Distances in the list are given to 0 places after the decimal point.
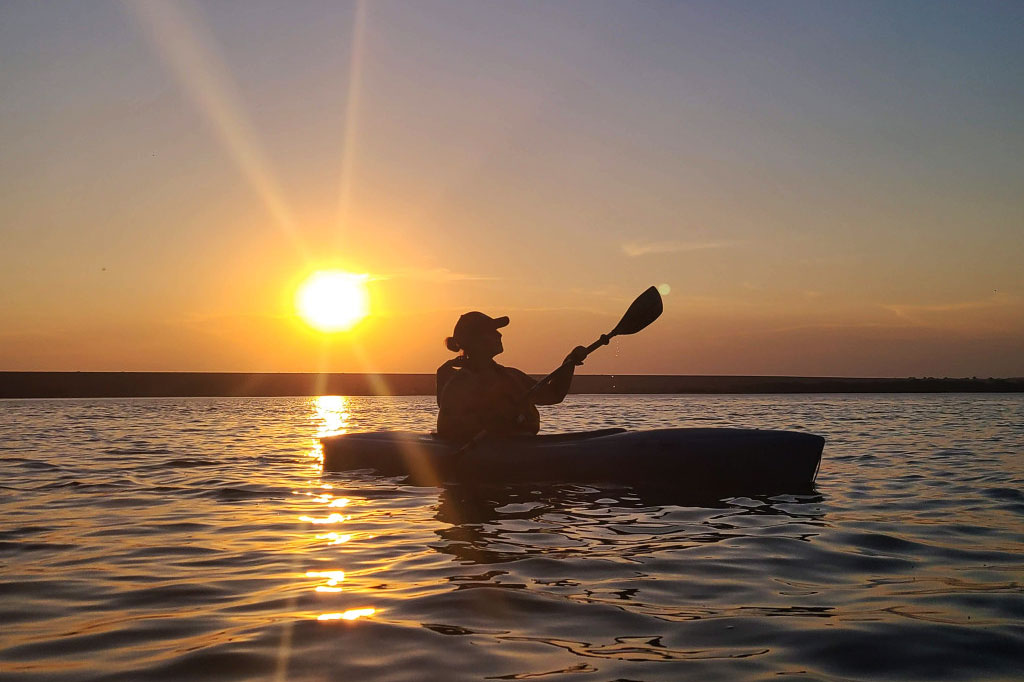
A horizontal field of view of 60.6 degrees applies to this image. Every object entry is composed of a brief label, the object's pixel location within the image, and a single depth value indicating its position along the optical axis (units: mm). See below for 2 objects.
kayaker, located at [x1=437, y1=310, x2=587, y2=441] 8922
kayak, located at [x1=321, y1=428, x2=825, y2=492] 8109
